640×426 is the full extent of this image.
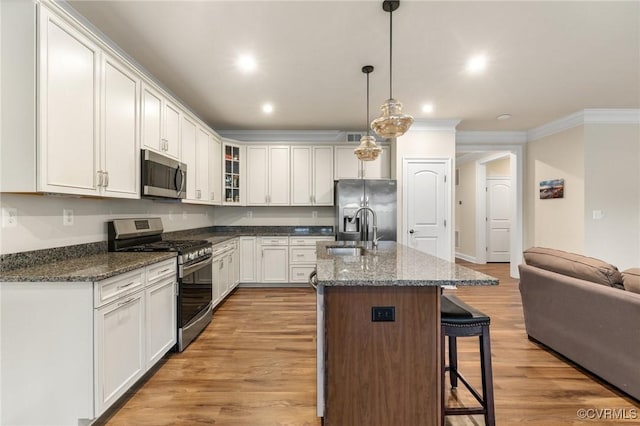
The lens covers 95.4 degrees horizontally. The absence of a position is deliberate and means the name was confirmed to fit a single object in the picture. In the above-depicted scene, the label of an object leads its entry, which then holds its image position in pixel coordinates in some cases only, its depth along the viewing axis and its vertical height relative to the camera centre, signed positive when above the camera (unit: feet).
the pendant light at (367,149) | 10.03 +2.31
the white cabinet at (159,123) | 8.48 +2.99
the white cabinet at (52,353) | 5.14 -2.43
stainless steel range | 8.43 -1.42
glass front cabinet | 15.66 +2.35
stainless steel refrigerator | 14.48 +0.56
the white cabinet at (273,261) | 15.47 -2.37
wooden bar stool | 5.10 -2.14
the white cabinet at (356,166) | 15.90 +2.76
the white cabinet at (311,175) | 16.11 +2.29
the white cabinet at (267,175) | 16.15 +2.31
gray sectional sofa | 6.17 -2.35
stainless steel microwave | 8.29 +1.27
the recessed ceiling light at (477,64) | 8.97 +4.88
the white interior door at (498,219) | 23.40 -0.25
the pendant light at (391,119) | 6.82 +2.31
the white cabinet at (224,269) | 11.77 -2.36
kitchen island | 4.90 -2.32
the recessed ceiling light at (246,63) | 8.90 +4.88
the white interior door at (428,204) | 15.14 +0.63
